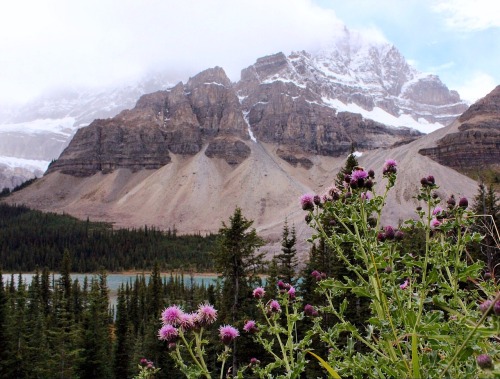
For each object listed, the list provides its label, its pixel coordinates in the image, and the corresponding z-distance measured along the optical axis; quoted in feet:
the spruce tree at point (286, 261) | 87.10
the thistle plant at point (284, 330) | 13.00
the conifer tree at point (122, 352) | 143.12
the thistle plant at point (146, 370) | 17.40
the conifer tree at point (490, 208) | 71.05
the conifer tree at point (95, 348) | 129.90
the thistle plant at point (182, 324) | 14.58
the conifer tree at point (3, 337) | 106.57
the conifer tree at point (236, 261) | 76.48
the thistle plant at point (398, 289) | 10.68
